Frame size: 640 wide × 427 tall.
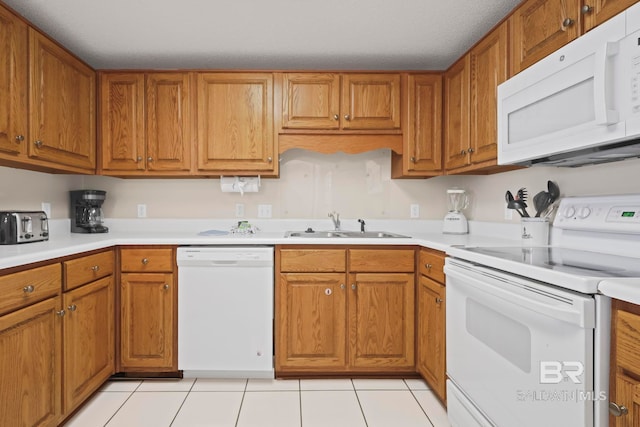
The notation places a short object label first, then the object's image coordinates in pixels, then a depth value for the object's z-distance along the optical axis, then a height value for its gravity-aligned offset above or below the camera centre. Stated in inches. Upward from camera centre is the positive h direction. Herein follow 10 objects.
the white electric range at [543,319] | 38.9 -13.5
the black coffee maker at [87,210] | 106.3 +0.6
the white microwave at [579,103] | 45.5 +16.0
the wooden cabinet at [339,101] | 103.6 +31.2
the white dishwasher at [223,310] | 92.3 -24.0
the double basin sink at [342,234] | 103.3 -6.0
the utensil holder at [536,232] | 75.5 -3.7
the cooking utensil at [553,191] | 76.5 +4.7
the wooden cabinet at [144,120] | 102.7 +25.5
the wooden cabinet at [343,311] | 92.8 -24.3
